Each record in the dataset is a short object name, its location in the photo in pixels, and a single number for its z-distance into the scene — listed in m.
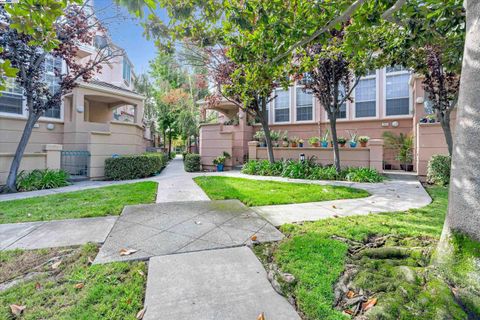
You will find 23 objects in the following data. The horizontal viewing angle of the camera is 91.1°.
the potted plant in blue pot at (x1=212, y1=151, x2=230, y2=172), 12.64
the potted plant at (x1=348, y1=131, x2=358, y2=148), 10.42
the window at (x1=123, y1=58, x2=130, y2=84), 18.44
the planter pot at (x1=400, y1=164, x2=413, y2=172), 10.62
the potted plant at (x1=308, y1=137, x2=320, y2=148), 11.28
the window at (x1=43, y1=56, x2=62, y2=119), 10.92
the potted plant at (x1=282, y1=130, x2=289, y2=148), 12.14
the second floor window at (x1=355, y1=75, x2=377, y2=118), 12.64
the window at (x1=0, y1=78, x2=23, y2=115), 9.67
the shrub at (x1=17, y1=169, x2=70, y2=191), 7.54
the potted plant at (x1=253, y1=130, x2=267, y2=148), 12.83
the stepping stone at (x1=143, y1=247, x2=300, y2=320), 1.81
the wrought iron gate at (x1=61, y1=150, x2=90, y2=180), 9.87
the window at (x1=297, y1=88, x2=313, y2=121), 14.06
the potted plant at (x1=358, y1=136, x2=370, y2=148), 10.03
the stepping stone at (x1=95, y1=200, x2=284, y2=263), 2.93
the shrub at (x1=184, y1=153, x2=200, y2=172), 12.71
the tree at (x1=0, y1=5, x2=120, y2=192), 7.17
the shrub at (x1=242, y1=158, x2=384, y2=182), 8.67
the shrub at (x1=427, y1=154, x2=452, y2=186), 7.79
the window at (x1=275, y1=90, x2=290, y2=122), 14.77
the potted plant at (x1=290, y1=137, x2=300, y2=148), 11.88
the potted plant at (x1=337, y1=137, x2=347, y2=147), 10.84
